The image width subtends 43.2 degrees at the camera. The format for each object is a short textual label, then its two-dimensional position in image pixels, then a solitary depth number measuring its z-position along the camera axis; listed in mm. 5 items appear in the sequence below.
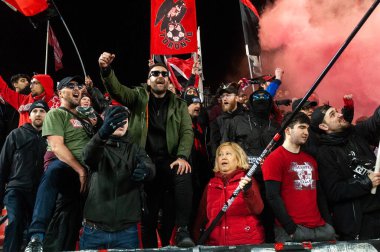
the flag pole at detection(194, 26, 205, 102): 10109
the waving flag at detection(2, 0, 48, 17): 10016
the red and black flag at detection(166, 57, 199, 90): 10867
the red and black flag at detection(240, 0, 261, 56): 10812
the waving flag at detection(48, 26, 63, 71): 12422
